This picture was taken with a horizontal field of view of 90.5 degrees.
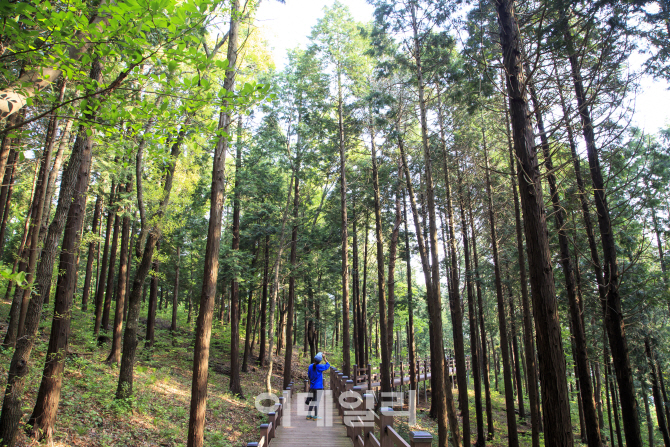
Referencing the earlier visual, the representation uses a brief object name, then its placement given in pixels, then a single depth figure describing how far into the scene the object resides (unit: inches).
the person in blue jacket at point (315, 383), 346.0
